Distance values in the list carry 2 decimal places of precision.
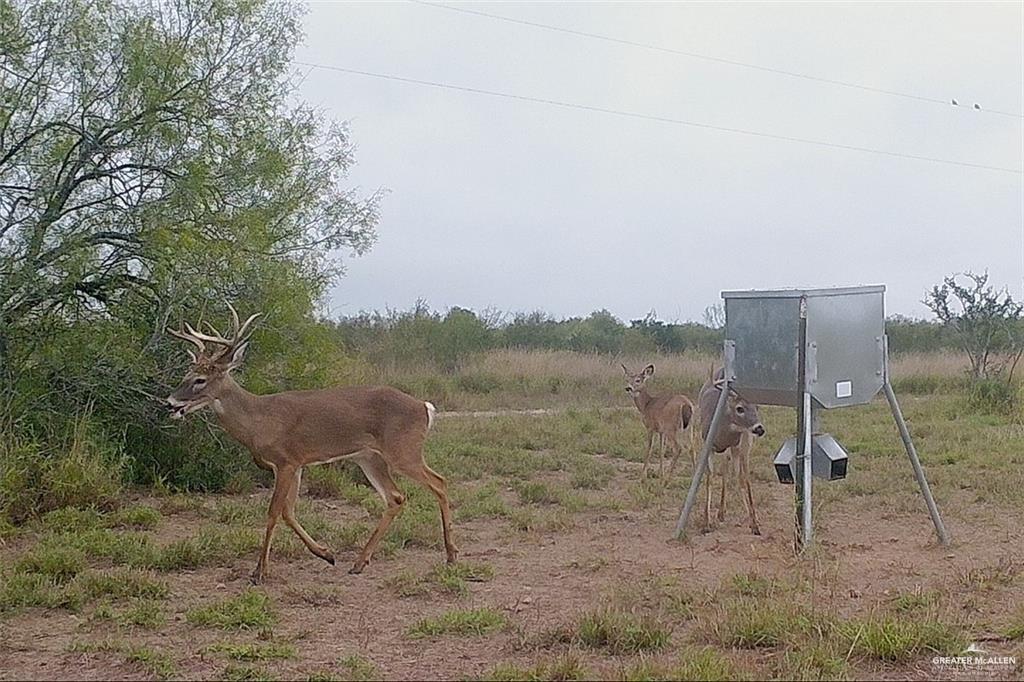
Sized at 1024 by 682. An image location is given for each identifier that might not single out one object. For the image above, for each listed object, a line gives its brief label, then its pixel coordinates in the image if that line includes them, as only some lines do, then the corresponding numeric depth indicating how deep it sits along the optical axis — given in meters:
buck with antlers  9.47
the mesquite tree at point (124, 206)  11.79
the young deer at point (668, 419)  14.92
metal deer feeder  9.27
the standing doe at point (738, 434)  11.03
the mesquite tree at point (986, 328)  27.38
